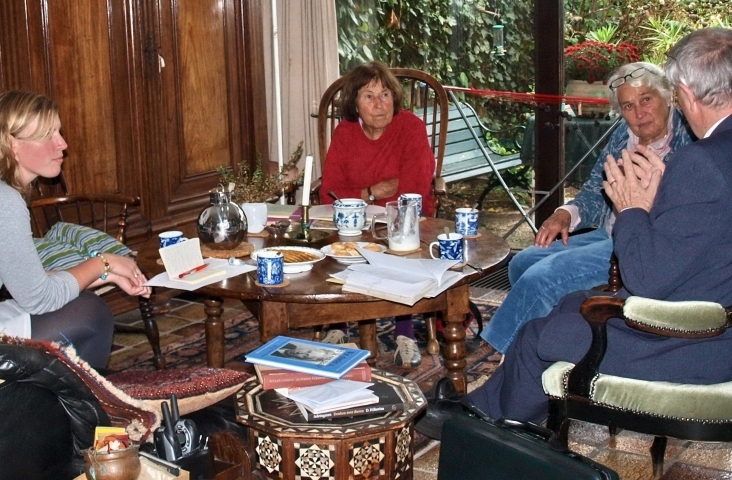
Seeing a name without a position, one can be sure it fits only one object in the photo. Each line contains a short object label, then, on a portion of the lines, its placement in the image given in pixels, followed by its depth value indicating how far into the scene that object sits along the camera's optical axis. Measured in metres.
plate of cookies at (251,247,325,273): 2.71
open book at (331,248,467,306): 2.49
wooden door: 3.93
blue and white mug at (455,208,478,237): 3.03
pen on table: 2.66
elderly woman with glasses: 3.13
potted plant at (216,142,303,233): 3.17
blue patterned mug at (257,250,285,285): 2.57
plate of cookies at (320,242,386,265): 2.78
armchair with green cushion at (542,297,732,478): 2.21
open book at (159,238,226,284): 2.62
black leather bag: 1.93
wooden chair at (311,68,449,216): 3.91
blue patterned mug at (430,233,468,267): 2.74
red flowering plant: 4.87
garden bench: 5.19
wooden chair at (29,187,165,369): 3.56
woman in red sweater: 3.76
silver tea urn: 2.85
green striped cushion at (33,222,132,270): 3.38
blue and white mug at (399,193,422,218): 2.93
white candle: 2.77
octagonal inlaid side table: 1.98
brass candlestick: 3.08
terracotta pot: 4.83
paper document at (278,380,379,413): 2.03
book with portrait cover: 2.13
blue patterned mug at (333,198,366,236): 3.09
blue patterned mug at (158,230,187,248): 2.82
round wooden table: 2.53
